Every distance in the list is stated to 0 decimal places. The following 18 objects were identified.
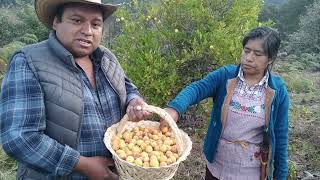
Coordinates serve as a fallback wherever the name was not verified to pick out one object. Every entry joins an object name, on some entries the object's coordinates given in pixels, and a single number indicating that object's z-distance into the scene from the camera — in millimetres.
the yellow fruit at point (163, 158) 1310
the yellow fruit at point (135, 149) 1348
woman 1758
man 1180
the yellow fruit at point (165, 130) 1513
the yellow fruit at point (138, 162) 1265
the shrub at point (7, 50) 6136
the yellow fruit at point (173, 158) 1336
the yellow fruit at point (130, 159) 1271
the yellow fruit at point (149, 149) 1368
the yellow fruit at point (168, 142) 1432
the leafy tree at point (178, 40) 2974
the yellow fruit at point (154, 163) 1282
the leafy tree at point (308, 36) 10684
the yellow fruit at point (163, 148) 1388
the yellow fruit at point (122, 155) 1291
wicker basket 1242
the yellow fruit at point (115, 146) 1340
